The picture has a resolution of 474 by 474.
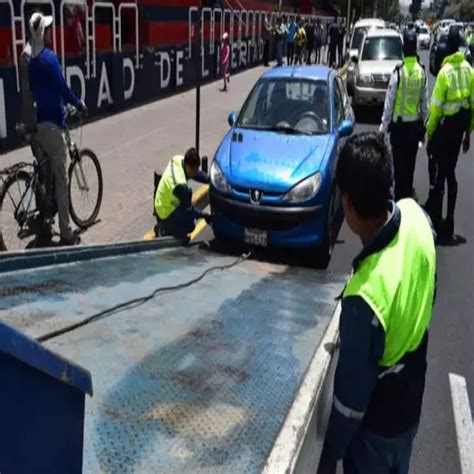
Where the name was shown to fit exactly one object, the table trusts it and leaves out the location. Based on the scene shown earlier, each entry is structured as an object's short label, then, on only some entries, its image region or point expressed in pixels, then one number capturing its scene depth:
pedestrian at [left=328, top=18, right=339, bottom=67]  28.83
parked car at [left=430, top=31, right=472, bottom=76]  27.77
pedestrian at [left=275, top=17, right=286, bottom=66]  27.73
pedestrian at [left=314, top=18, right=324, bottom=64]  34.61
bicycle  6.34
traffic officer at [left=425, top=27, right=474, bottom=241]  7.42
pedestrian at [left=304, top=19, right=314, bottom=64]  31.16
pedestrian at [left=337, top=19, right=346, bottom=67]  30.44
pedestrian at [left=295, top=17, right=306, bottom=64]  28.75
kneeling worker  6.33
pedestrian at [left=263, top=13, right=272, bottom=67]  30.12
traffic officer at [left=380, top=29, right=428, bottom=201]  7.98
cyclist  6.23
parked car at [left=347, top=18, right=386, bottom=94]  19.81
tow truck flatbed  2.33
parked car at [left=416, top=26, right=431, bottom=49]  51.41
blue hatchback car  6.66
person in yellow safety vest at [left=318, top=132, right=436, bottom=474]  2.12
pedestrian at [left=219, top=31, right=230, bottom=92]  20.31
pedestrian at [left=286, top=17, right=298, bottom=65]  28.34
